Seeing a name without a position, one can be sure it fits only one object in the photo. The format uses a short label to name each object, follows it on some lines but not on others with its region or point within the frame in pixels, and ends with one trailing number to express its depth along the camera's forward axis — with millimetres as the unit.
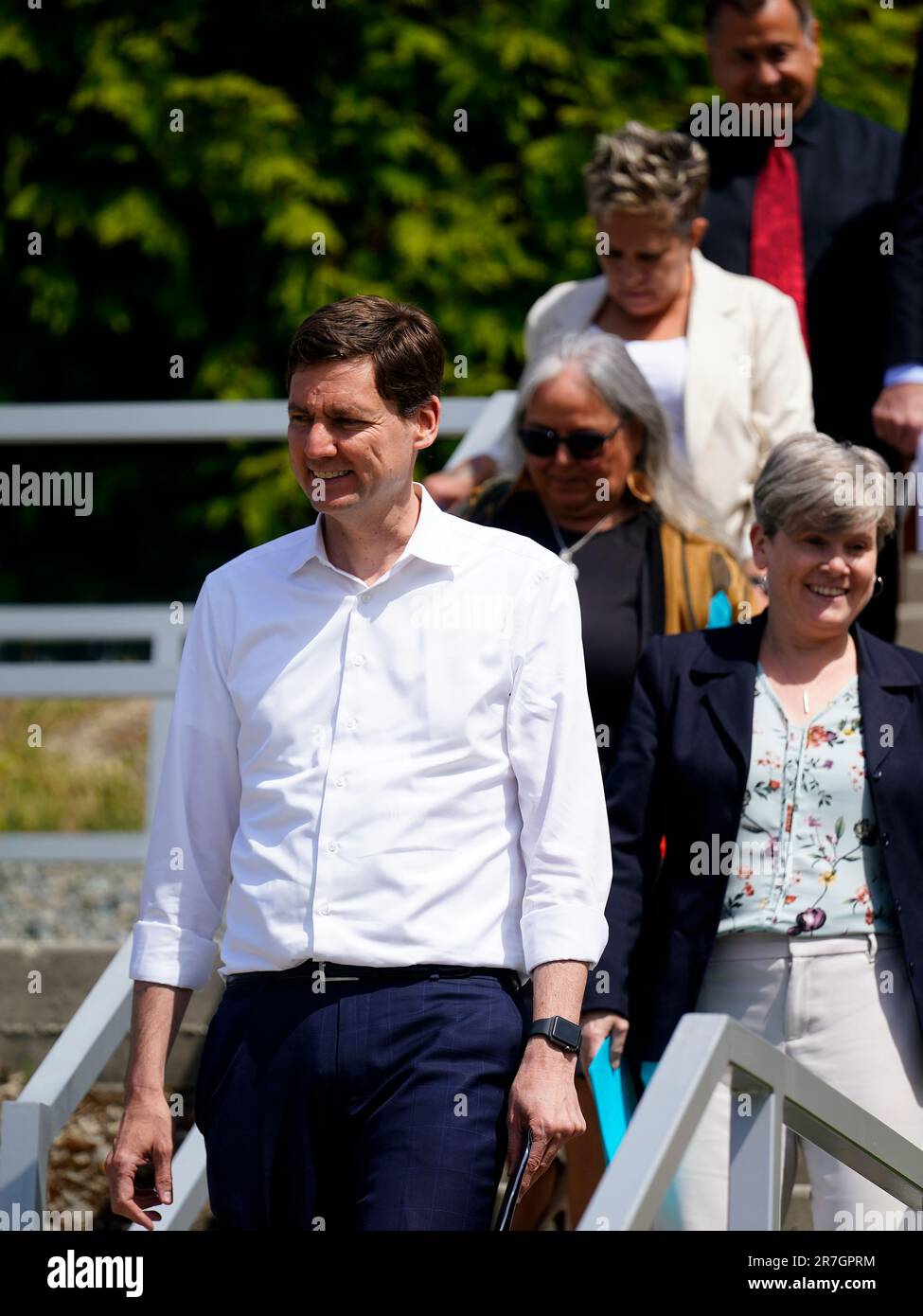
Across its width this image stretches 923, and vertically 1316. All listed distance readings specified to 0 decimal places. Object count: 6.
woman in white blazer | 8719
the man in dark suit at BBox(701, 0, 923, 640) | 9633
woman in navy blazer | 6516
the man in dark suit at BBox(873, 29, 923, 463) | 9148
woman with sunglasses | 7641
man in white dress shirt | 5301
